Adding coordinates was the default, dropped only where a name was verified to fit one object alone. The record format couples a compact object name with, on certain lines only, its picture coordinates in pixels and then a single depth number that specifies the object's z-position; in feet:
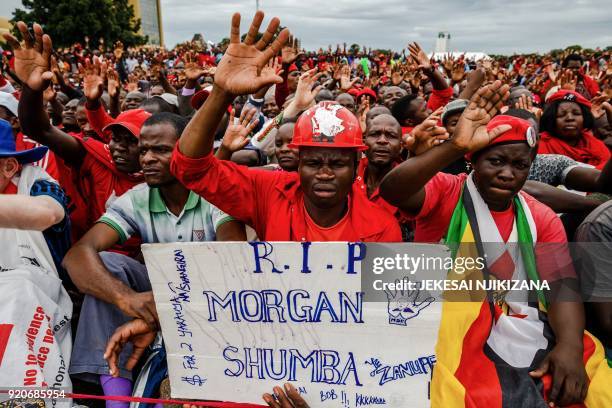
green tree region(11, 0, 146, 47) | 107.24
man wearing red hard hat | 6.56
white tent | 74.82
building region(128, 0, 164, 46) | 170.60
